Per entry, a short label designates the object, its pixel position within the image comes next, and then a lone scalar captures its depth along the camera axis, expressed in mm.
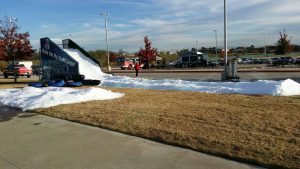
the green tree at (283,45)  44946
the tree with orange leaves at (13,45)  18056
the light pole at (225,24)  15256
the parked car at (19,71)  26528
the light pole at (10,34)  18057
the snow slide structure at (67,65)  14264
